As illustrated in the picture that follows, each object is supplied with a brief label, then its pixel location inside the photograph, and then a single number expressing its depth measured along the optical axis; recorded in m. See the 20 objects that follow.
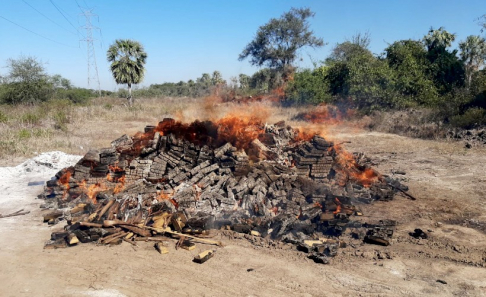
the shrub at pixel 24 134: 17.52
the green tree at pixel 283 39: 41.19
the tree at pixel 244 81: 47.50
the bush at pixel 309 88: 27.22
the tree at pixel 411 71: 23.12
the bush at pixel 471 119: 18.48
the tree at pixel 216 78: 54.36
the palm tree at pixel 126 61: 32.88
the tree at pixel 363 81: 23.44
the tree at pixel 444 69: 24.02
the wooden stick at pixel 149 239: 7.52
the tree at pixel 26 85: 30.53
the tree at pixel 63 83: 53.69
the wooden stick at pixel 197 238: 7.39
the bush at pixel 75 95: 41.83
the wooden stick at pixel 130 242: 7.32
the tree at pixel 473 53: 23.87
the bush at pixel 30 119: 21.14
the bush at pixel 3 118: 20.68
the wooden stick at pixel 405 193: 10.11
